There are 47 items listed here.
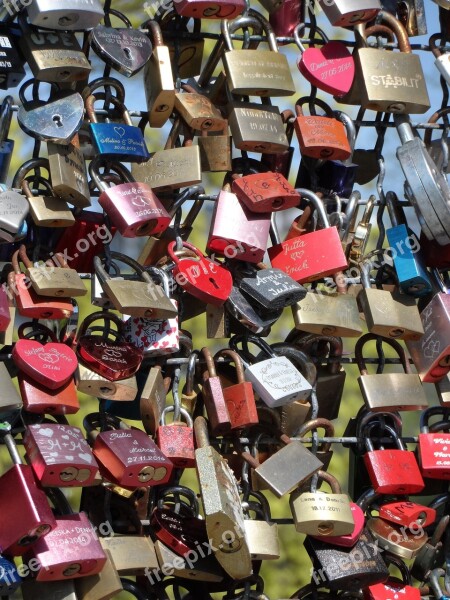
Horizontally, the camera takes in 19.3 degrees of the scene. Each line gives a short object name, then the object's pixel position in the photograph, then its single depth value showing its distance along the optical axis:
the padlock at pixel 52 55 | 2.59
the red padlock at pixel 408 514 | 2.64
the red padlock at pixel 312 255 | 2.70
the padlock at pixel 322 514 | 2.51
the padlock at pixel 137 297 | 2.45
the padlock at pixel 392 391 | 2.68
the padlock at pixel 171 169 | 2.67
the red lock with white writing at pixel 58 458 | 2.31
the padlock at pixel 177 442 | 2.50
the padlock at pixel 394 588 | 2.64
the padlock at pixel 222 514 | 2.32
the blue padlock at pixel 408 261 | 2.76
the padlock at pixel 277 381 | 2.55
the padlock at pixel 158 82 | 2.69
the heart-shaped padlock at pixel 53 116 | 2.54
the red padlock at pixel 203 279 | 2.57
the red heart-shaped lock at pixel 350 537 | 2.56
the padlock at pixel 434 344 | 2.72
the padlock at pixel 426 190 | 2.73
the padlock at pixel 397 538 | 2.62
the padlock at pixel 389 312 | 2.71
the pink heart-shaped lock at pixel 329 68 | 2.87
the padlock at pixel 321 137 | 2.78
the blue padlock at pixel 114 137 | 2.61
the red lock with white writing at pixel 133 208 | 2.55
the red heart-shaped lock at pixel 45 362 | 2.40
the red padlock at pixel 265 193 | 2.68
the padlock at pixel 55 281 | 2.46
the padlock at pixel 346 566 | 2.54
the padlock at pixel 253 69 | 2.76
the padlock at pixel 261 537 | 2.48
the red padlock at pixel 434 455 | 2.67
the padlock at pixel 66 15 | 2.58
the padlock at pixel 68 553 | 2.28
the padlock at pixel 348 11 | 2.89
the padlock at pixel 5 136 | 2.59
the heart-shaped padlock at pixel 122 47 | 2.65
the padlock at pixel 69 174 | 2.53
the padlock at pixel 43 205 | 2.53
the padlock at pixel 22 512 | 2.26
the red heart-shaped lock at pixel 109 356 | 2.48
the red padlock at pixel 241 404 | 2.54
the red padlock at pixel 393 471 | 2.64
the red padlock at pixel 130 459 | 2.38
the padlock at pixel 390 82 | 2.87
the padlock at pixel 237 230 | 2.67
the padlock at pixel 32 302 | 2.47
